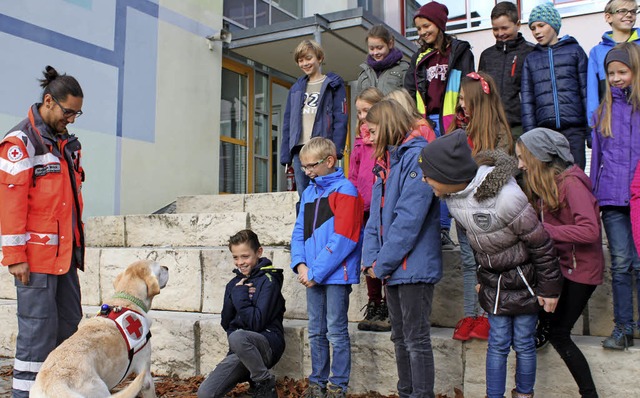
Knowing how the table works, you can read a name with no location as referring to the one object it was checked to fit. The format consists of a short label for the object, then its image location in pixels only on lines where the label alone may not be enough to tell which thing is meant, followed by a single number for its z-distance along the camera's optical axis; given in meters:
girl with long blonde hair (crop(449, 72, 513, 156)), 4.07
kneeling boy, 4.21
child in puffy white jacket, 3.28
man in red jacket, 3.76
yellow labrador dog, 3.23
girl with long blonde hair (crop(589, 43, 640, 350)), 3.75
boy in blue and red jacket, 4.07
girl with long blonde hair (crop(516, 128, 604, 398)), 3.49
